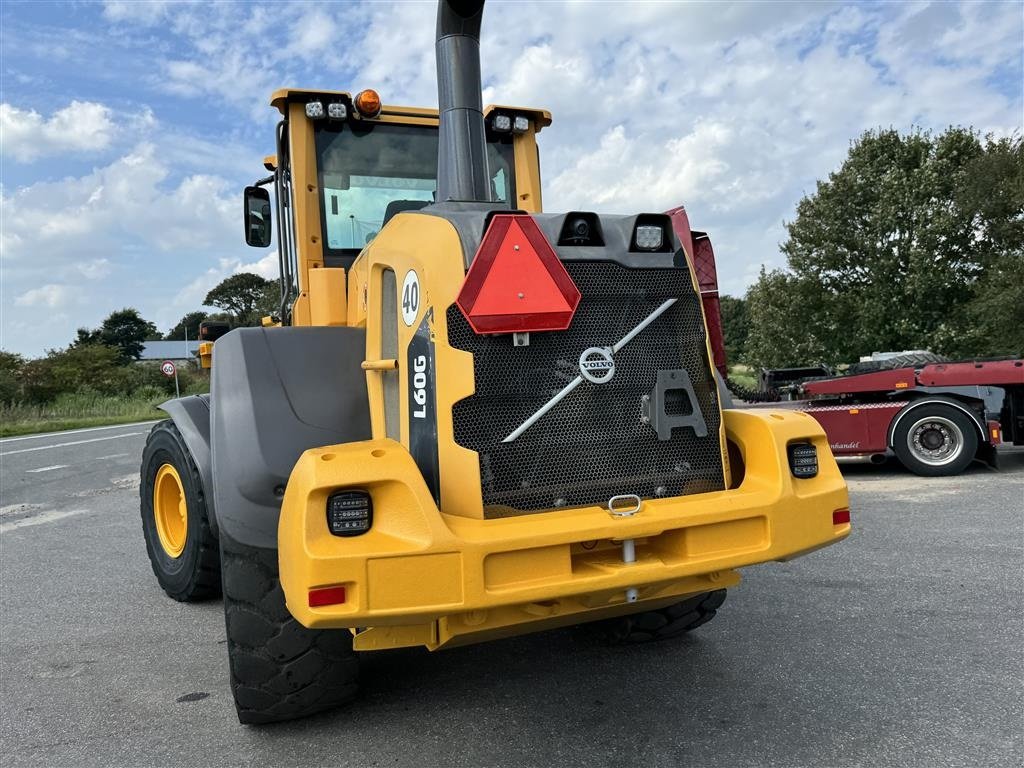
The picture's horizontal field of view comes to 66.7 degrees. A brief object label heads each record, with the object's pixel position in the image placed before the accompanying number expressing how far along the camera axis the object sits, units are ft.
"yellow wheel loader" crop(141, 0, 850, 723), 7.79
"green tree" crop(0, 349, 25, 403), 91.35
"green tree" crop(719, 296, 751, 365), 170.99
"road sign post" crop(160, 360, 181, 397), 98.32
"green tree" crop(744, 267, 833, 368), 77.51
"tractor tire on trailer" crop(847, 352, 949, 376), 29.63
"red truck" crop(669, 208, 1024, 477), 27.81
